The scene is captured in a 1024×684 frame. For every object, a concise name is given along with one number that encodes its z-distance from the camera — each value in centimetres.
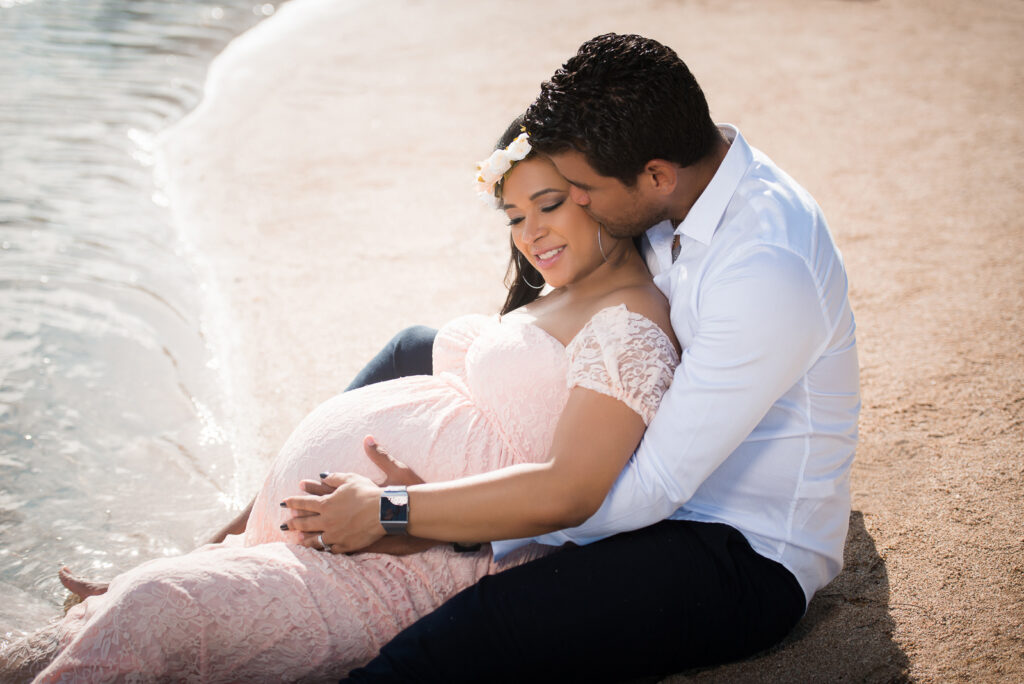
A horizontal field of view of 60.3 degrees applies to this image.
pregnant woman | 231
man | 229
